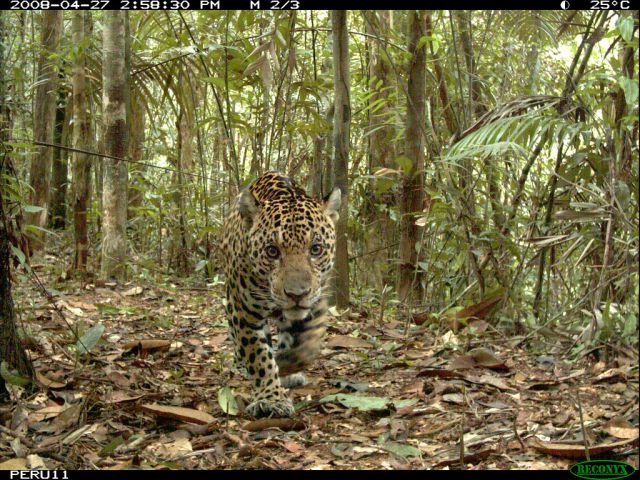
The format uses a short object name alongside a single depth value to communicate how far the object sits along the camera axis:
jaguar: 4.86
